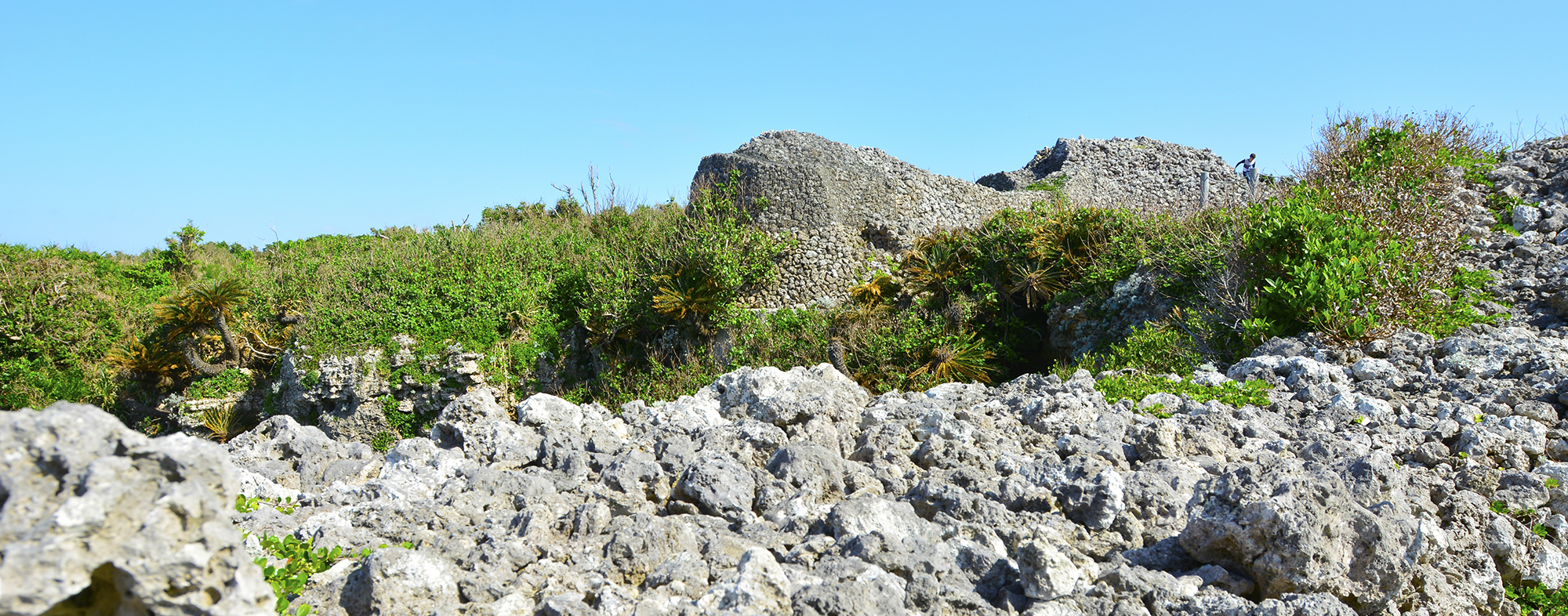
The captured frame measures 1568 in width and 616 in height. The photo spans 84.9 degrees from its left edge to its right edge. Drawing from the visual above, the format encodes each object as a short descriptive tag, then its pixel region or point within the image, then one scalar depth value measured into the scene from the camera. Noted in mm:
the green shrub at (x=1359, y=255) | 6875
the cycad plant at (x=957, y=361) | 10523
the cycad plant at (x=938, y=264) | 12164
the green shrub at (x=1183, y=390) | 5512
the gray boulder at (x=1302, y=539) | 3037
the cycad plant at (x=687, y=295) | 12273
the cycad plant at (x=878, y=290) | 12531
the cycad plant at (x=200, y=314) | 12047
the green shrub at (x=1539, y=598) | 3762
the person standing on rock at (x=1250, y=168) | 17156
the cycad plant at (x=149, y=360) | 12703
